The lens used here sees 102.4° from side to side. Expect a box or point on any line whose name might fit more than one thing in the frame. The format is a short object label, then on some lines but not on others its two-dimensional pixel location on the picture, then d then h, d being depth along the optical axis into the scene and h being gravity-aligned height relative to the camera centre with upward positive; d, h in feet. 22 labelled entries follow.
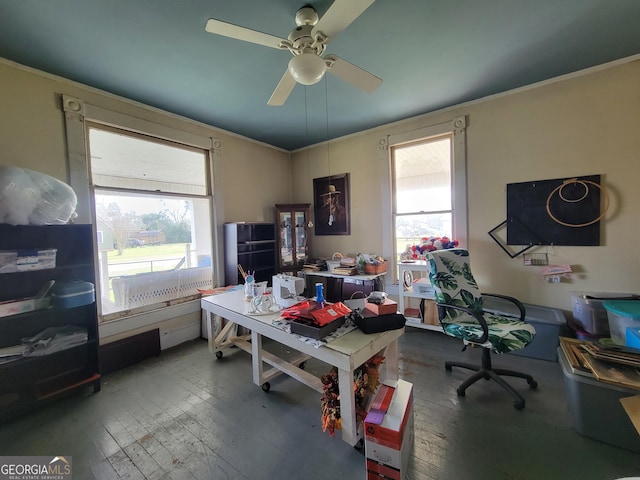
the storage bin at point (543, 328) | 8.08 -3.31
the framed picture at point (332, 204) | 13.46 +1.42
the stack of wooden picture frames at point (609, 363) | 4.98 -3.01
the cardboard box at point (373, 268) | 11.58 -1.77
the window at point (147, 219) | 8.80 +0.69
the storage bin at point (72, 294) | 6.95 -1.51
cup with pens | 7.89 -1.73
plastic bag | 5.96 +1.04
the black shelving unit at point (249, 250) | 11.74 -0.83
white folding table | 4.74 -2.43
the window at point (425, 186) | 10.32 +1.80
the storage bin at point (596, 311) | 7.69 -2.73
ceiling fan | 4.44 +3.74
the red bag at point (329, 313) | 5.31 -1.80
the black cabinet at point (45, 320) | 6.61 -2.33
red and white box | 4.19 -3.53
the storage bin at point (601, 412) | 5.00 -3.86
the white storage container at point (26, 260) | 6.24 -0.47
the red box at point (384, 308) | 5.54 -1.72
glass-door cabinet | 13.74 -0.20
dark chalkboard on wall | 8.23 +0.37
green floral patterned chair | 6.23 -2.68
